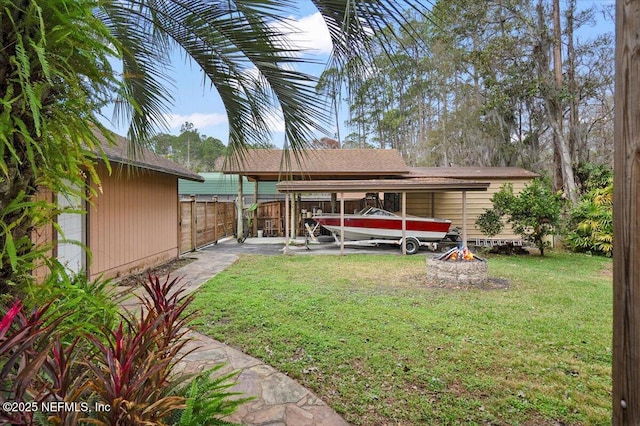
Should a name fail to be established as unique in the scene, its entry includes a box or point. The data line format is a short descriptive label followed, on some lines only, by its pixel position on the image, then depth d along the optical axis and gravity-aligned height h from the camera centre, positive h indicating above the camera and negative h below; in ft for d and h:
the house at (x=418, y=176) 42.39 +4.93
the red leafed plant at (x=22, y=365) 3.20 -1.64
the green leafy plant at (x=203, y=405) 4.87 -3.30
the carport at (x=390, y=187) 32.37 +2.57
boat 35.78 -1.57
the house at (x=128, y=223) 17.65 -0.68
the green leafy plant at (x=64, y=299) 4.99 -1.39
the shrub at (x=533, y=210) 29.78 +0.15
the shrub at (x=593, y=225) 32.78 -1.42
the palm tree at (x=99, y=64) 4.16 +2.45
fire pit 20.63 -3.75
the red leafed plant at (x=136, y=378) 3.91 -2.20
